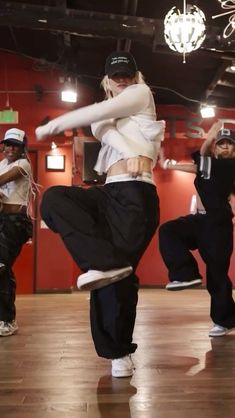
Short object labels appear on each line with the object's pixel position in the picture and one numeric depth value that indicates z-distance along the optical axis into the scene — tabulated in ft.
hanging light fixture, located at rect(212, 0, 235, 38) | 10.97
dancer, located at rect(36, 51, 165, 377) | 7.08
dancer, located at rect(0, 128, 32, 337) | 11.10
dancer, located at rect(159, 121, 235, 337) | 11.07
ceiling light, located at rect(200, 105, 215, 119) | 22.50
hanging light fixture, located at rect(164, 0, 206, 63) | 13.76
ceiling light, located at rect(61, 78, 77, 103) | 20.67
